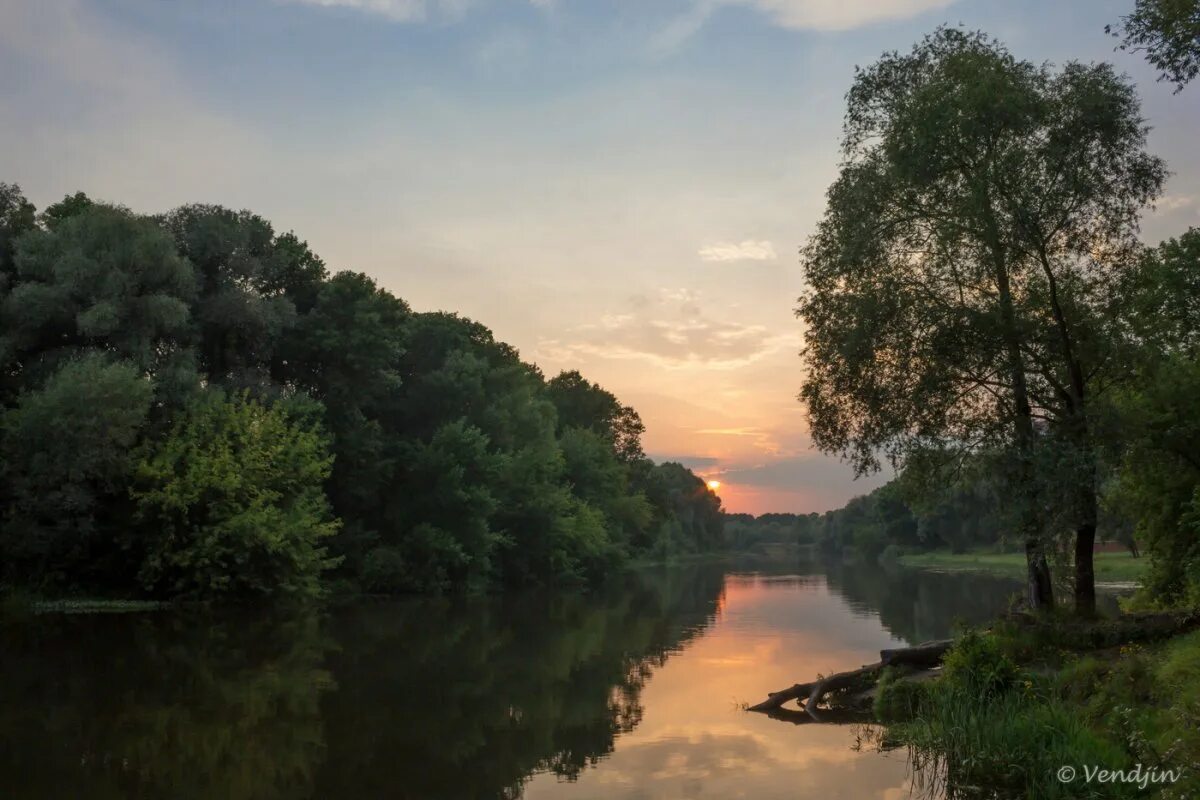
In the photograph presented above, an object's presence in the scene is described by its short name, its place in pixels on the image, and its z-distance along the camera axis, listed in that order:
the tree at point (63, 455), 37.41
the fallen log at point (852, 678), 19.75
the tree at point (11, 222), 42.03
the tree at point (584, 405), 98.62
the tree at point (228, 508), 40.16
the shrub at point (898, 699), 18.11
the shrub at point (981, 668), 15.49
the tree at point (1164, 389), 20.12
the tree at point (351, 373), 53.03
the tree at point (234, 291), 47.19
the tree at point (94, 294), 40.00
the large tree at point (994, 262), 21.03
